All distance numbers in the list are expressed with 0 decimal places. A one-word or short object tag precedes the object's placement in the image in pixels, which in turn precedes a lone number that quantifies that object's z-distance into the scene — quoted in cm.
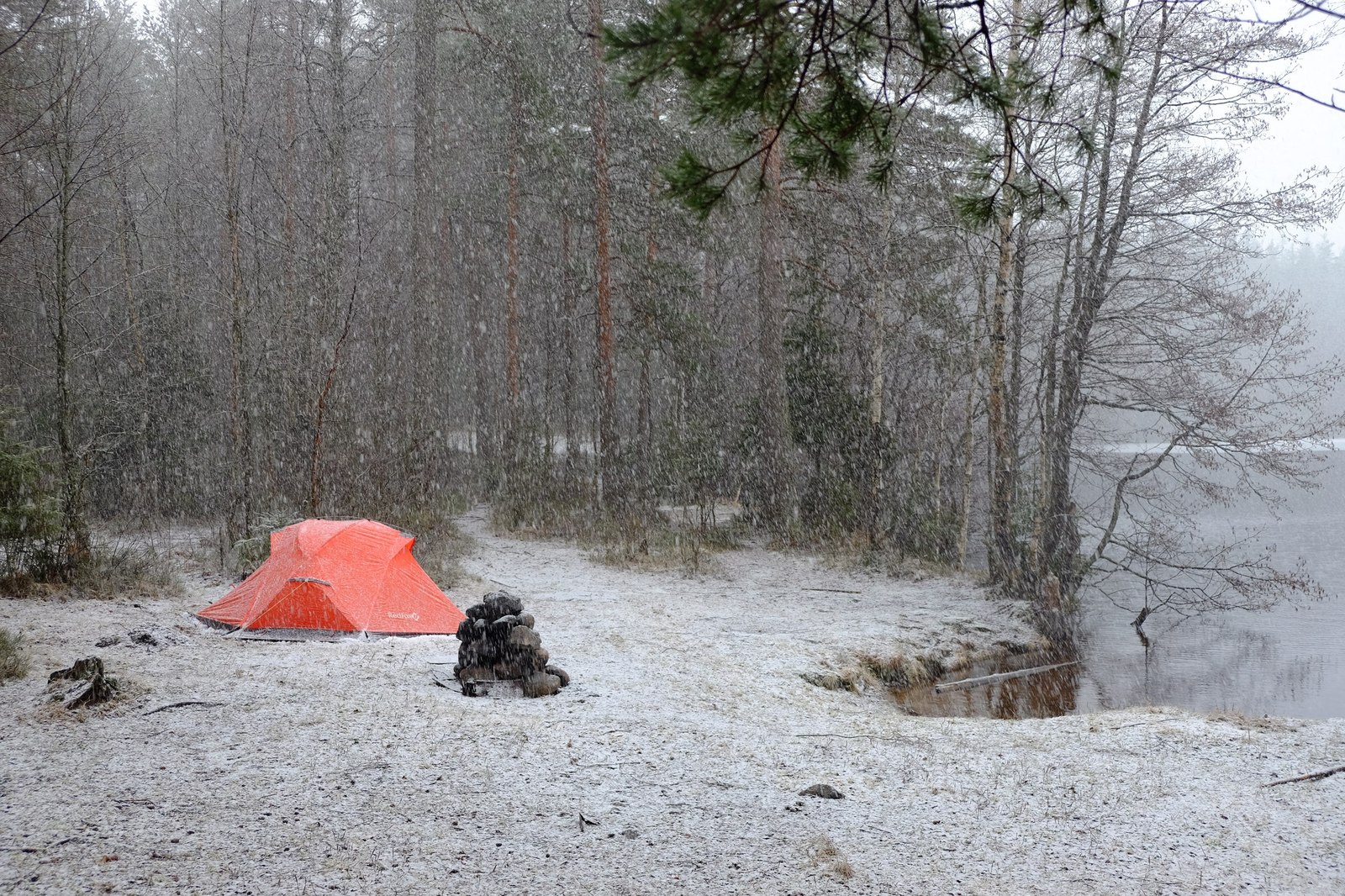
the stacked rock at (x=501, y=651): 686
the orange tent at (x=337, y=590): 809
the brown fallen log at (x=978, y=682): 921
